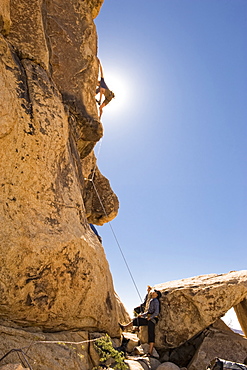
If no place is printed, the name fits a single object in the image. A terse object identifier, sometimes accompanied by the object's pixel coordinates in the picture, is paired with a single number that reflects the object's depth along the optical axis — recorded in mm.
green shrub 5789
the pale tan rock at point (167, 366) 7031
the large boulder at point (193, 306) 8742
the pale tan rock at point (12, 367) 3379
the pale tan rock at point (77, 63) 9711
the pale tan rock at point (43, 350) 4602
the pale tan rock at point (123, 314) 13545
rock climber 13969
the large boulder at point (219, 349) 7914
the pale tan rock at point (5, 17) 6885
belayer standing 8602
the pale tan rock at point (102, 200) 14276
